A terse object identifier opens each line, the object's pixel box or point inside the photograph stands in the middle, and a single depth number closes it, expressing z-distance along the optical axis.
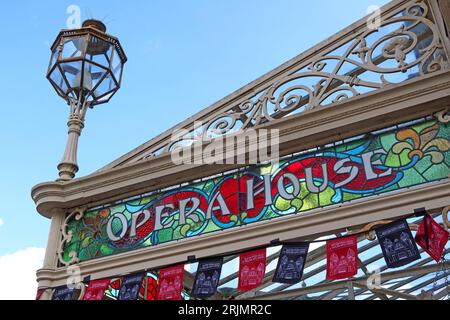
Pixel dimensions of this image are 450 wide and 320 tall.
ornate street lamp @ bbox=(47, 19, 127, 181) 6.51
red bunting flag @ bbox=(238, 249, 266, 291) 4.77
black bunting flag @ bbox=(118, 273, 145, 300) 5.13
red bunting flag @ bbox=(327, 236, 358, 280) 4.50
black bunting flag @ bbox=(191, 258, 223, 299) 4.87
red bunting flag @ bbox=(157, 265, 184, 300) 5.04
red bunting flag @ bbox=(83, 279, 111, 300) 5.27
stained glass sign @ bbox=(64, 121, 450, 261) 4.60
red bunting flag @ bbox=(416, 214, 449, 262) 4.25
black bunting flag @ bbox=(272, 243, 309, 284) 4.61
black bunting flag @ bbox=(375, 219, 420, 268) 4.27
